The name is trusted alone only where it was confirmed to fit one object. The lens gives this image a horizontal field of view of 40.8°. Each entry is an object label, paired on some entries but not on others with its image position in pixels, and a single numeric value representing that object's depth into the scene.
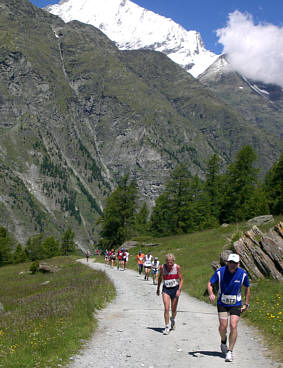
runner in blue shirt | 9.67
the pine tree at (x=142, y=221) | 83.11
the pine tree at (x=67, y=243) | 125.19
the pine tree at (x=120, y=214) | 68.44
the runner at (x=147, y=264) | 31.00
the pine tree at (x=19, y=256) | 102.12
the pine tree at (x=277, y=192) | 47.19
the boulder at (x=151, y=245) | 52.69
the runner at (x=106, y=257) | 52.08
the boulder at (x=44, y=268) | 51.16
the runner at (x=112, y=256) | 46.00
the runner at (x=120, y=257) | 41.00
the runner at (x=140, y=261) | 35.83
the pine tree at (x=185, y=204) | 60.22
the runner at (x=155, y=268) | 29.40
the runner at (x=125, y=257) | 40.00
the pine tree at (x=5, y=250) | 99.00
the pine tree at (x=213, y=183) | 64.56
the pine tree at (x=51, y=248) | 113.39
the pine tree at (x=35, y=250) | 110.74
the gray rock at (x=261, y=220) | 38.44
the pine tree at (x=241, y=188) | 53.81
